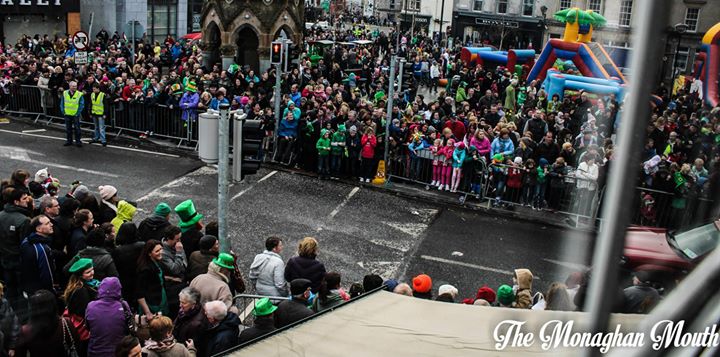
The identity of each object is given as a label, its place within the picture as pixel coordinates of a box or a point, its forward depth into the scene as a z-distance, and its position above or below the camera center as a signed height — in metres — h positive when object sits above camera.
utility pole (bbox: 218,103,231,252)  7.84 -1.59
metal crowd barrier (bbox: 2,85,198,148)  16.92 -2.30
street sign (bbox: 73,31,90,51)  21.03 -0.60
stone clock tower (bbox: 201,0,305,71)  21.53 +0.30
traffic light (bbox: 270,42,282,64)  14.49 -0.38
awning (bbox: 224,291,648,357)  3.04 -1.46
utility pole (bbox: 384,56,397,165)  14.80 -1.29
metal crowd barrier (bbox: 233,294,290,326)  7.64 -3.22
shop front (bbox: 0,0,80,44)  29.56 +0.01
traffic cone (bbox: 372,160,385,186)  15.16 -2.85
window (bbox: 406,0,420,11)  62.39 +3.49
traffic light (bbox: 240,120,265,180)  8.37 -1.31
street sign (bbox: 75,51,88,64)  19.19 -0.97
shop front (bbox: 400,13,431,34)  60.91 +1.89
